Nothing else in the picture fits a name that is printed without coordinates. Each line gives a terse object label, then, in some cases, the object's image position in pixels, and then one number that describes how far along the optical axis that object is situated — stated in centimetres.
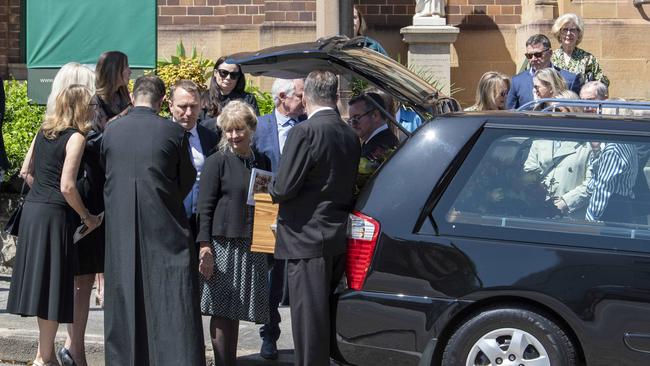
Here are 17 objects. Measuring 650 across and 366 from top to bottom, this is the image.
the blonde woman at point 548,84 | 1697
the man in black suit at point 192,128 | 1584
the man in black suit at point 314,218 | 1341
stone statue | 3406
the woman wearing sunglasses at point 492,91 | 1744
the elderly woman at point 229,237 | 1508
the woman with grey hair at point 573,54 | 1978
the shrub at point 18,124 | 2247
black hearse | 1205
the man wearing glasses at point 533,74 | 1902
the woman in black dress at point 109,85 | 1639
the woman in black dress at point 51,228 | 1509
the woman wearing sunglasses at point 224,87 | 1808
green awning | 2236
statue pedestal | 3409
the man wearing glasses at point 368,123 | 1600
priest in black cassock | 1384
